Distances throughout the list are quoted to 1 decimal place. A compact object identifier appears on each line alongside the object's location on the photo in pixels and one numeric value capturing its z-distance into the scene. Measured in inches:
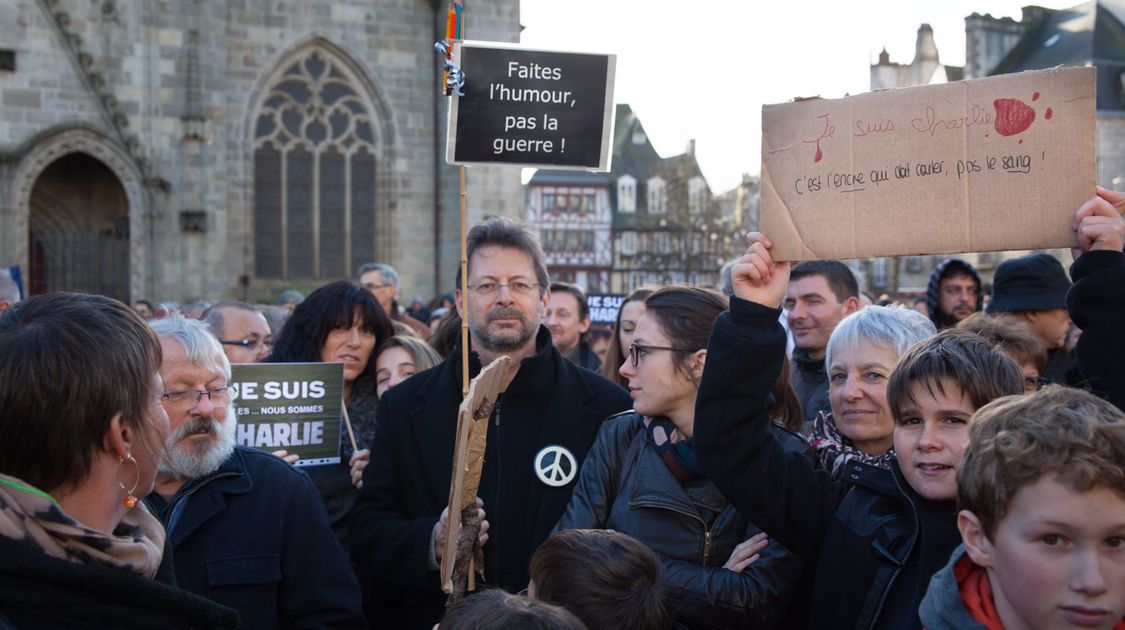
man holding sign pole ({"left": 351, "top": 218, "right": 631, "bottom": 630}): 150.4
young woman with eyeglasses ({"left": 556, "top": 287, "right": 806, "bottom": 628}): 118.1
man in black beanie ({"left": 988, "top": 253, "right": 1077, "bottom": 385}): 221.5
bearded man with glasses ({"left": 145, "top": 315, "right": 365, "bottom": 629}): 117.7
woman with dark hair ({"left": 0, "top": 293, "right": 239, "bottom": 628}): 71.9
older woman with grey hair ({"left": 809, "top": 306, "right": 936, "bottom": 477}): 131.3
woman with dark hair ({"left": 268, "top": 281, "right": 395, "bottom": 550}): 202.8
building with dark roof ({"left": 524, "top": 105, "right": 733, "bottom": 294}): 1667.1
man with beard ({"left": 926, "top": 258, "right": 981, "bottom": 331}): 267.1
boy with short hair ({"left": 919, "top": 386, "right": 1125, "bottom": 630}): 76.7
